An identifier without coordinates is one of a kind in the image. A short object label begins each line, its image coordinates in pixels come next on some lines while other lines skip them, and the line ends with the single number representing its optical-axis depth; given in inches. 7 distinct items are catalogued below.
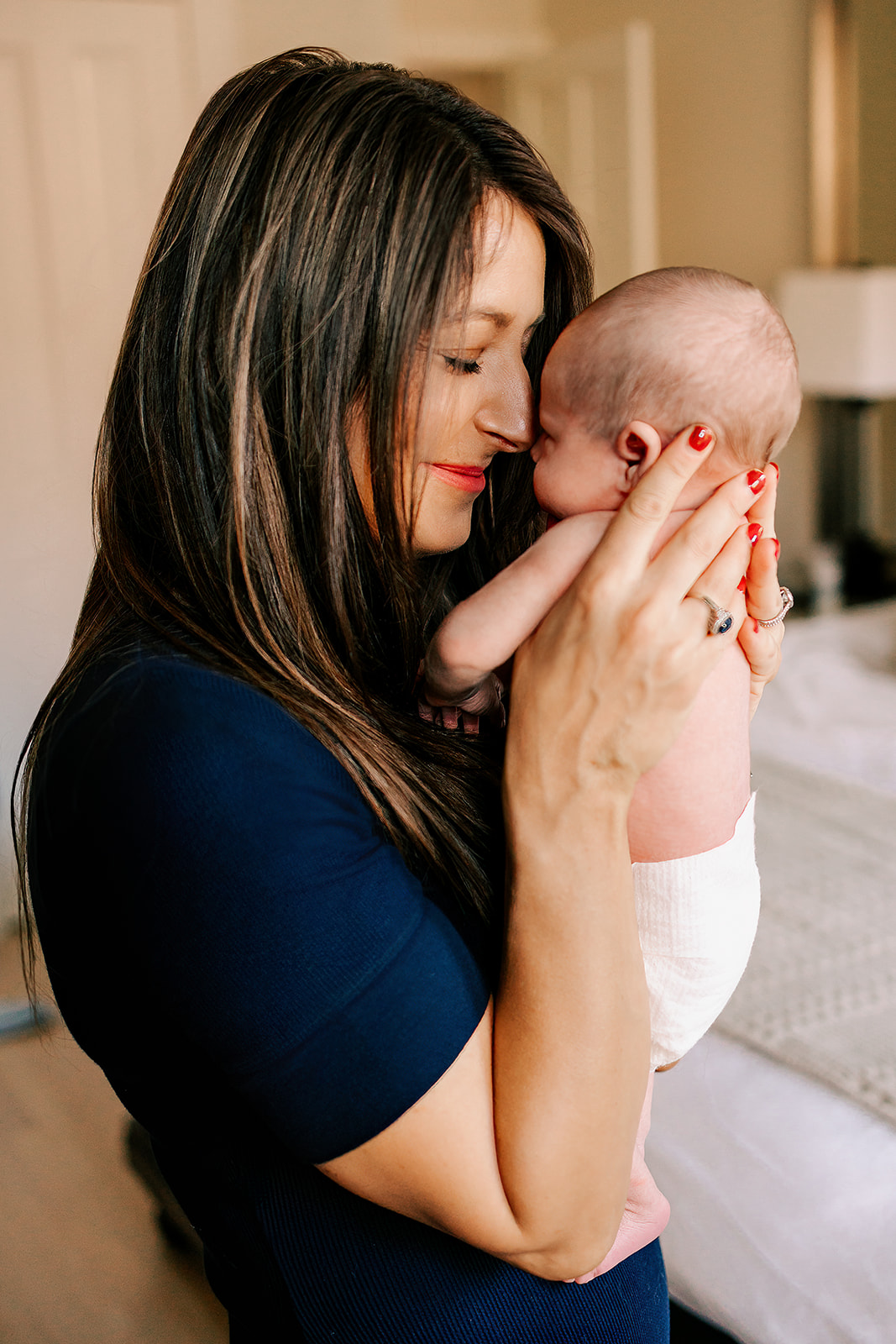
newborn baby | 35.0
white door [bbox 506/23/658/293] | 145.7
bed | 46.2
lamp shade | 131.8
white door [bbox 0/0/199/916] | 115.7
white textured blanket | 54.4
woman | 24.4
